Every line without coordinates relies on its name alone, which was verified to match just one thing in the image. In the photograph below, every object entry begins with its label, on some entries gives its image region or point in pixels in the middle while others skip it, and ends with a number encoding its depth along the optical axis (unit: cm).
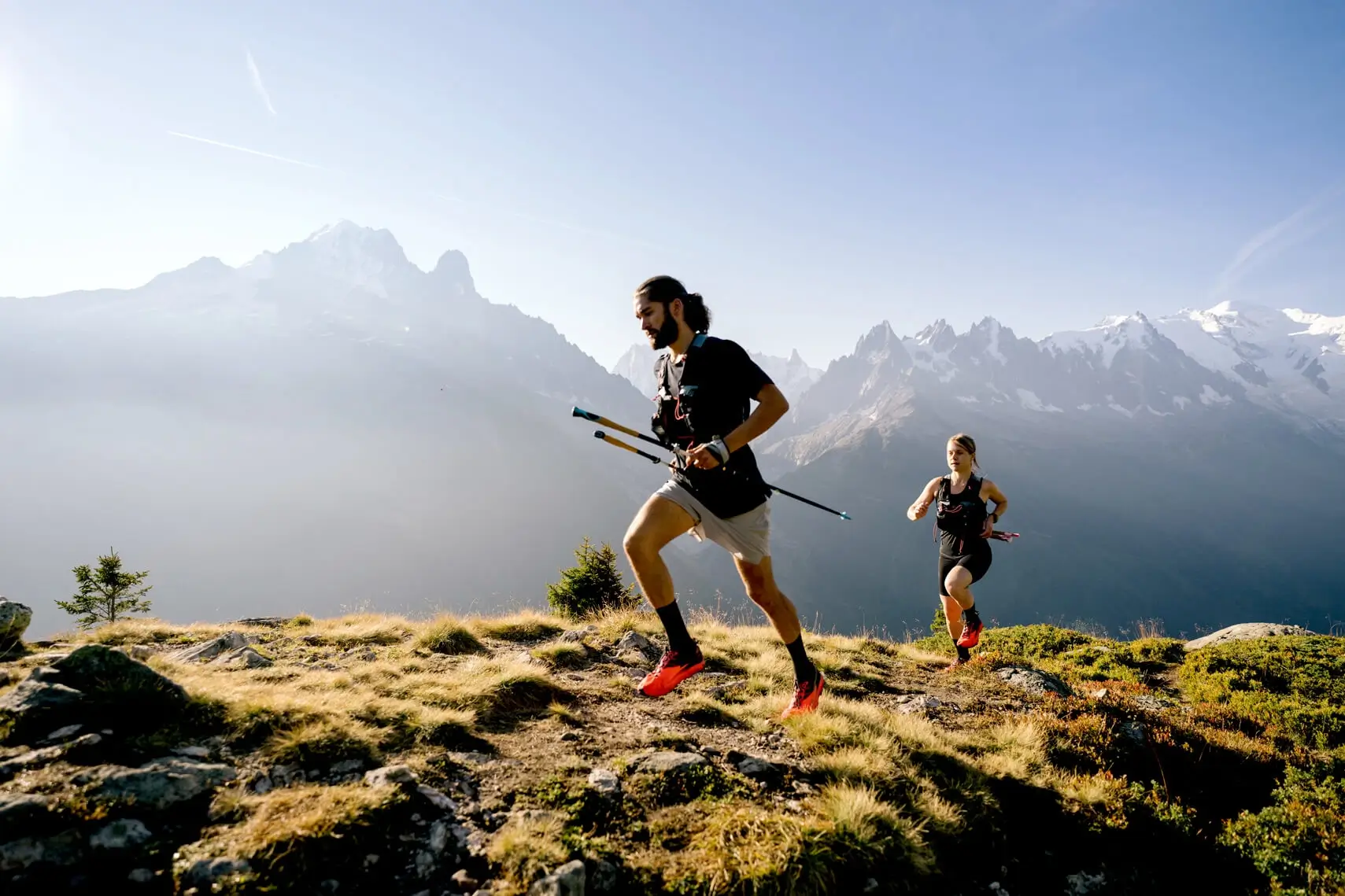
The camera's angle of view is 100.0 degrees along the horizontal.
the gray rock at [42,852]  243
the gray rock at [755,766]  407
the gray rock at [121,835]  263
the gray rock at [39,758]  299
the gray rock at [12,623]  607
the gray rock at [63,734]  334
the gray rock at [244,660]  591
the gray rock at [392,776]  338
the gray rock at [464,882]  283
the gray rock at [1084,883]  362
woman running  870
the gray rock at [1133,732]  565
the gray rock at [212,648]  628
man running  496
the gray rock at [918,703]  635
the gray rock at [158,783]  293
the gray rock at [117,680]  377
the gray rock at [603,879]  287
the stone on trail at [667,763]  396
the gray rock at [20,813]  254
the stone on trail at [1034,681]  734
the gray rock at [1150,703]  751
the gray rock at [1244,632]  1259
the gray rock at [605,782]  368
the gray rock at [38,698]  344
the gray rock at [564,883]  270
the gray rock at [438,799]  337
